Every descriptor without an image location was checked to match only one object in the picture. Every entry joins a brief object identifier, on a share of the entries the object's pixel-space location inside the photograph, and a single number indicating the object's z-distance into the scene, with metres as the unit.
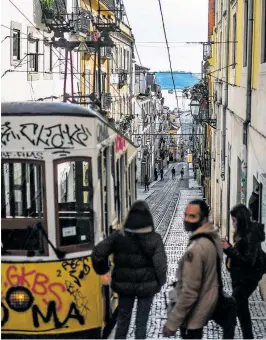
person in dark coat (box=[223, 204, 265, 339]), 10.80
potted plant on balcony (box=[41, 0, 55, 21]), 32.67
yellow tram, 11.11
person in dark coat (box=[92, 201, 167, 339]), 9.48
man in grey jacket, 8.64
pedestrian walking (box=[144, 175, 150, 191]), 83.99
